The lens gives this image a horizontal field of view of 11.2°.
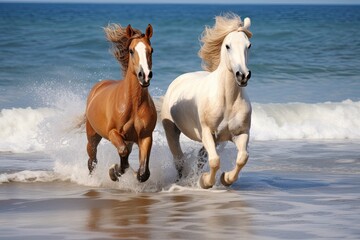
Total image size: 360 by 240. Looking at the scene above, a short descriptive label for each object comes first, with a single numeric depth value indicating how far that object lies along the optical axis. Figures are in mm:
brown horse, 15852
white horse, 15969
